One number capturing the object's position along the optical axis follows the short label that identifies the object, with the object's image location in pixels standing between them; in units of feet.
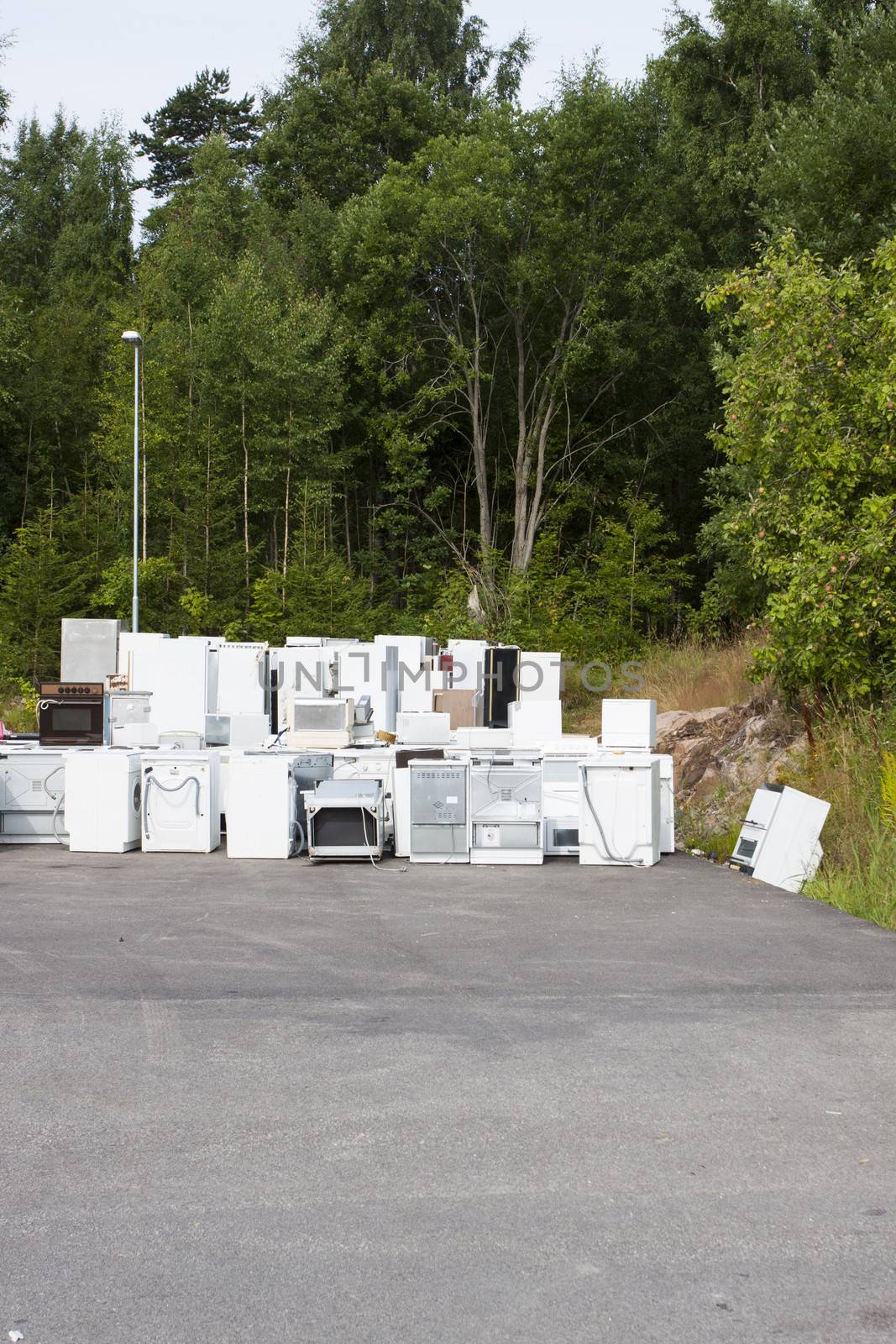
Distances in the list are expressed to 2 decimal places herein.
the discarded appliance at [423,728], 46.21
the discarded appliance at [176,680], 55.26
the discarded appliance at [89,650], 69.05
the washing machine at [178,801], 42.39
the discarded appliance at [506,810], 40.55
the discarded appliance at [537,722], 48.47
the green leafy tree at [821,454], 42.55
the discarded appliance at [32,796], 44.42
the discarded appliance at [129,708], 52.70
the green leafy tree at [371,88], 119.44
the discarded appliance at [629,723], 44.50
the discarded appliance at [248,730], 49.83
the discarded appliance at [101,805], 42.60
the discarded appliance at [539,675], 55.72
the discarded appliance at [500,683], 64.34
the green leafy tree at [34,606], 91.76
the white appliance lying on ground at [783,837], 37.27
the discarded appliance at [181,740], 49.49
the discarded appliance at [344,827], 40.98
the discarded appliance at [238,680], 57.06
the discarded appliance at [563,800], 42.34
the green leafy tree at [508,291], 107.76
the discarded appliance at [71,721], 46.14
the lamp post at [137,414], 83.26
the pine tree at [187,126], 161.17
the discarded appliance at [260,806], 41.37
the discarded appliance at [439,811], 40.50
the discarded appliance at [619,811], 39.83
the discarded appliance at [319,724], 46.47
